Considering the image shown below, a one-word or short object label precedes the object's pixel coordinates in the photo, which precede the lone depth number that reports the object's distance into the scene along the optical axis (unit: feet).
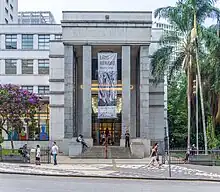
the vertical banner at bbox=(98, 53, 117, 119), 142.20
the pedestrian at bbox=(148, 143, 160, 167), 104.60
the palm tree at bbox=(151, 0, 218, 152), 129.59
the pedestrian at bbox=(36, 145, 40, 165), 106.37
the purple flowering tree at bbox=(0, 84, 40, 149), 147.02
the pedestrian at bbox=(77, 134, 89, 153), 132.98
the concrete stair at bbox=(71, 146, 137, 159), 129.39
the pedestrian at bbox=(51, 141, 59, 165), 106.63
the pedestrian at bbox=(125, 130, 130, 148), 138.82
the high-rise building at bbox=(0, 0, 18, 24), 280.27
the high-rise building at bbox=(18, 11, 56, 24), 300.65
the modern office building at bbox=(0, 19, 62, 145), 219.82
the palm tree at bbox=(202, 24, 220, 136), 126.72
